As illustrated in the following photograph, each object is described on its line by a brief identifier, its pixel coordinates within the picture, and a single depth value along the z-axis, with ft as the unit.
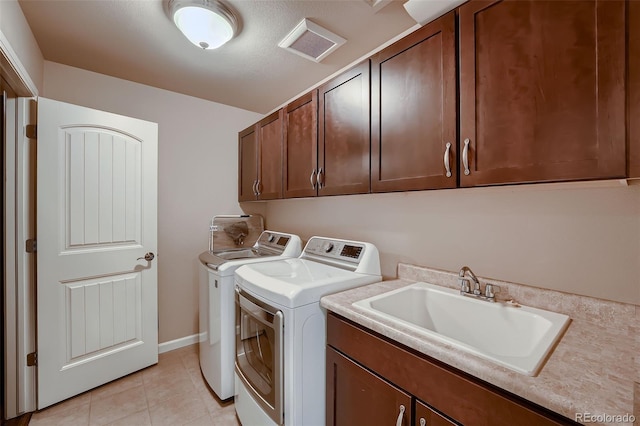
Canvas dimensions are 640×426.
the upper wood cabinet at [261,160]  7.40
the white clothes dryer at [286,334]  4.14
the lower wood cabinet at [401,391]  2.37
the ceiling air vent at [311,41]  5.40
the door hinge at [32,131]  5.82
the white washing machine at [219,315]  6.01
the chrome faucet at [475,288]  4.07
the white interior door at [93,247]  6.00
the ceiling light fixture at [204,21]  4.72
